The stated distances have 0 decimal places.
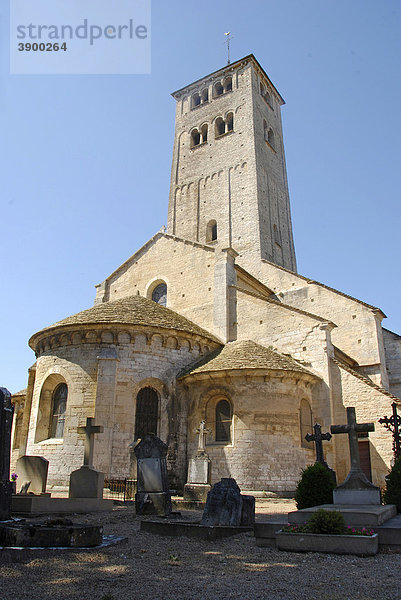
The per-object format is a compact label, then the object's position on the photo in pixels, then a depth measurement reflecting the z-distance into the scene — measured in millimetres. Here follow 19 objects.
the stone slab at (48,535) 5648
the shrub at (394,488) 9305
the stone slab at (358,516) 6766
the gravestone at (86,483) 11492
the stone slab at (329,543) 6051
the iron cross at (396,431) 12984
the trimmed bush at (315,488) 9383
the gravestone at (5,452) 6461
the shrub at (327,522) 6387
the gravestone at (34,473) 11906
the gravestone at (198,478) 13000
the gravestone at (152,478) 10406
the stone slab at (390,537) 6305
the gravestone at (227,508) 8211
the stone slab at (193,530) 7605
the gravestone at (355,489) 8438
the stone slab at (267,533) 6957
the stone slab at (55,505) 9398
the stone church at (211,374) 15547
